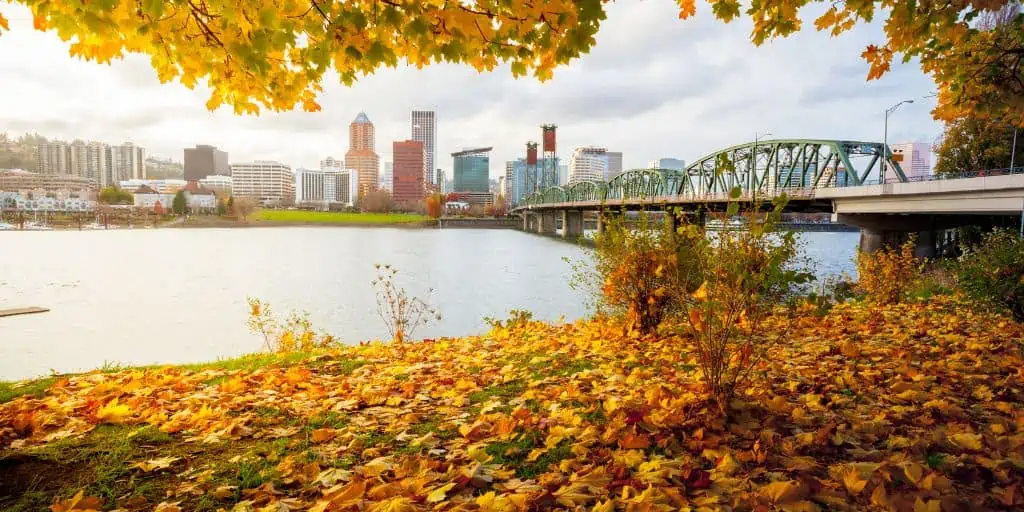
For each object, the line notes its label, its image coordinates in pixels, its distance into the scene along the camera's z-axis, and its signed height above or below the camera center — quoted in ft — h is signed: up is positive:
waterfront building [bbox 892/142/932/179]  179.56 +22.71
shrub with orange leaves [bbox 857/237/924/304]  32.28 -3.27
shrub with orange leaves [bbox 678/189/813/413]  11.30 -1.53
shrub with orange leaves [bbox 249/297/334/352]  29.76 -7.25
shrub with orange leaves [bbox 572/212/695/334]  20.65 -1.91
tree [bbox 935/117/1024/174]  98.61 +15.85
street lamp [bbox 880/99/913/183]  102.36 +15.01
